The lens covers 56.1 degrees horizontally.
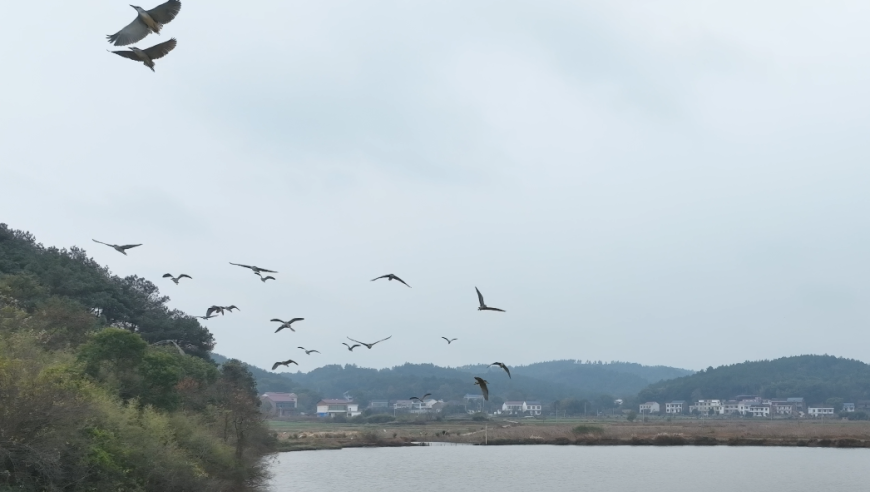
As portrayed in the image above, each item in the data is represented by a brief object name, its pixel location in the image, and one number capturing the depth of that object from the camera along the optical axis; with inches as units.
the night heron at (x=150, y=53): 581.3
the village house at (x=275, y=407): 7282.5
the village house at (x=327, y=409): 7701.3
